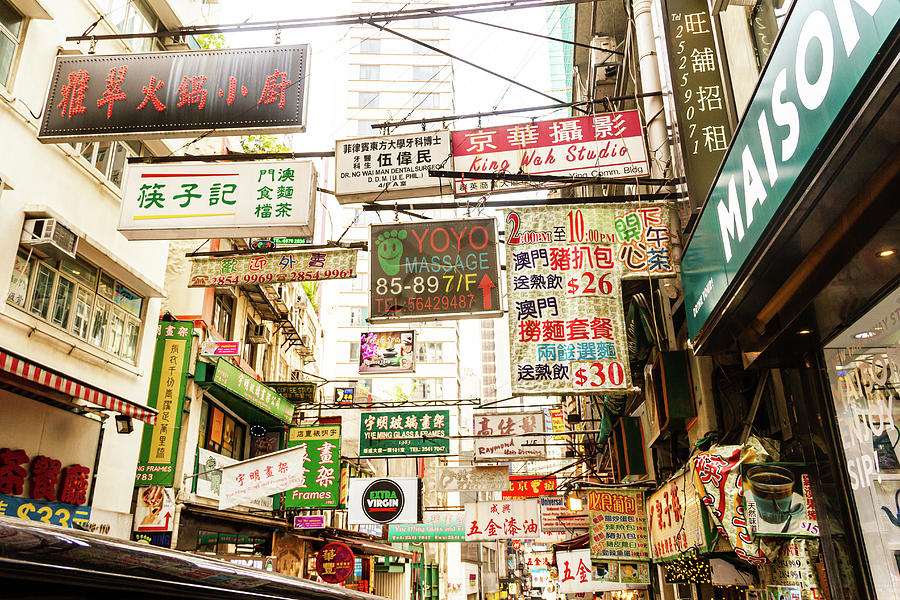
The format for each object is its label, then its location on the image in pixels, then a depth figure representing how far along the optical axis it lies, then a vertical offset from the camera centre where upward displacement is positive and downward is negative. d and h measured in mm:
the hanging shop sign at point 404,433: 20328 +2624
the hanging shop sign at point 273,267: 11719 +4535
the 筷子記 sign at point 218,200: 8586 +4211
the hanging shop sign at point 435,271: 9203 +3467
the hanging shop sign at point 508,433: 20484 +2520
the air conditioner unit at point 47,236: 10461 +4537
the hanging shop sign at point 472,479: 20938 +1221
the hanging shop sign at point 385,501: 20531 +549
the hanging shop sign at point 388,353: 24359 +6101
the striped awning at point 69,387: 8070 +1873
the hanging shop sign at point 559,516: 19209 -5
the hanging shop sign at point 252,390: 17750 +3850
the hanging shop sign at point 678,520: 7609 -80
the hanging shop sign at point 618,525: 12805 -189
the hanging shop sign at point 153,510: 14398 +280
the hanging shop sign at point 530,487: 22703 +1005
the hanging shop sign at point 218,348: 17359 +4502
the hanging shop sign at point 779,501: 5746 +102
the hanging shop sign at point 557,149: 9398 +5242
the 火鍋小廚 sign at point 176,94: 8492 +5502
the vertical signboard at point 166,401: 14766 +2784
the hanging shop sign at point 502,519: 20609 -78
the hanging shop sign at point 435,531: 23594 -437
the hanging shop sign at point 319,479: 19922 +1239
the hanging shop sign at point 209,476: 17438 +1228
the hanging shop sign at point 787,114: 3045 +2265
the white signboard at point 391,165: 9508 +5068
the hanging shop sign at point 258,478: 12773 +826
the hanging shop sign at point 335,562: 22844 -1452
